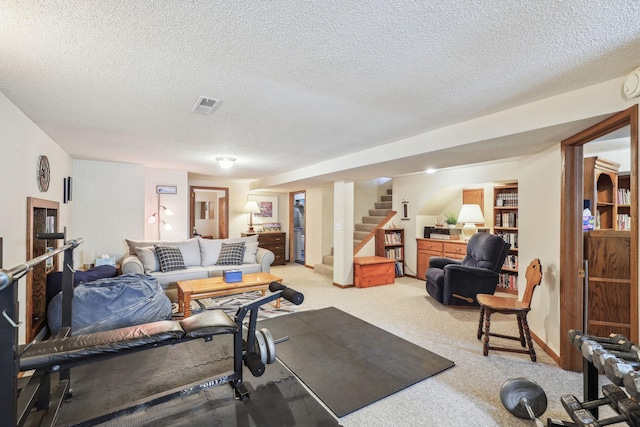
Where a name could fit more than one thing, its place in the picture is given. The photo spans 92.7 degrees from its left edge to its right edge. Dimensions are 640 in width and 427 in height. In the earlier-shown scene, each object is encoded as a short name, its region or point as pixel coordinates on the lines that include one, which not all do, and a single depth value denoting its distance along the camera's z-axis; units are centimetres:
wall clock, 304
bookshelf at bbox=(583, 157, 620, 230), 293
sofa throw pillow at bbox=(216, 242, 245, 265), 514
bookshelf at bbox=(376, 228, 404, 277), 623
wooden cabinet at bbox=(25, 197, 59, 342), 273
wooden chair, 272
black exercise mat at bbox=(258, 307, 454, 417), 222
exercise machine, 127
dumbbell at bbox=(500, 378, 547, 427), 189
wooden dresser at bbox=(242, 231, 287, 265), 767
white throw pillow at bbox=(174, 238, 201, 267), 504
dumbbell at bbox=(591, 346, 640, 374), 141
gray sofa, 441
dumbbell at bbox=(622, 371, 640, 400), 118
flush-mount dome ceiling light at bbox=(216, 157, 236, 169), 438
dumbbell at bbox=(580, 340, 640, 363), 145
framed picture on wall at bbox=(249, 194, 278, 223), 832
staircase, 625
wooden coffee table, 368
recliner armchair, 409
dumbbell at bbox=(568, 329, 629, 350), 164
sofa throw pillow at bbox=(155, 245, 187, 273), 460
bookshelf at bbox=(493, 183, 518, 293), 515
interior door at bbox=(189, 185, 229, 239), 721
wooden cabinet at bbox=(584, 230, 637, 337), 265
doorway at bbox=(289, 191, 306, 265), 810
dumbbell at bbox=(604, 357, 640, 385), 128
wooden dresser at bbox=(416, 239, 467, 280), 549
